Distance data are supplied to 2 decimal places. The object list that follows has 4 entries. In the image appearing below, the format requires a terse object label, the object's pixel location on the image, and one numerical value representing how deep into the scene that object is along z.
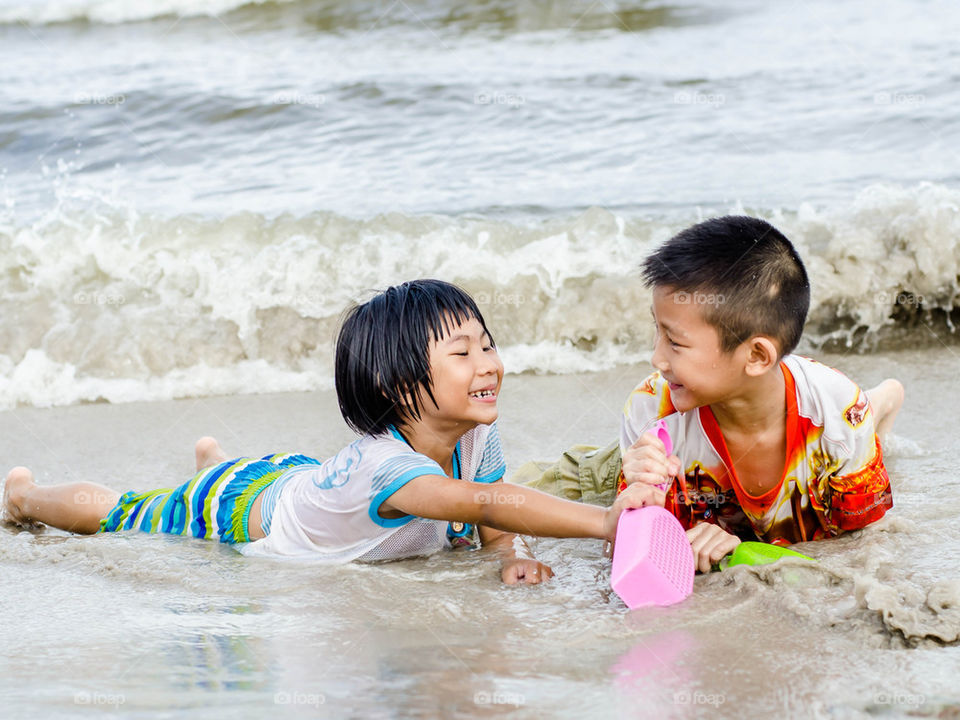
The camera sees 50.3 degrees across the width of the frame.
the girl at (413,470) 2.55
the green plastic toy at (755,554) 2.61
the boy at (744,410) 2.68
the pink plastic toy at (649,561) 2.39
